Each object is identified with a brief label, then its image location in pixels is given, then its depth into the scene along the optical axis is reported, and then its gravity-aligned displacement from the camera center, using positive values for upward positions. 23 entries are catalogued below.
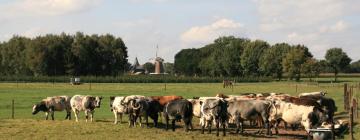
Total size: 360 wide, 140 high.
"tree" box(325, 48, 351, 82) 174.62 +7.15
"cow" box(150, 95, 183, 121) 31.82 -1.19
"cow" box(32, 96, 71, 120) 33.12 -1.55
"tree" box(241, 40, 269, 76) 145.50 +6.22
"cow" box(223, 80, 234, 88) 87.36 -0.76
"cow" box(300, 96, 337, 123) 29.63 -1.31
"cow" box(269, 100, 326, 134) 24.75 -1.67
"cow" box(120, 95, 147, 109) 30.00 -1.16
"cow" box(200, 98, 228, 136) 26.42 -1.63
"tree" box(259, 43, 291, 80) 137.75 +4.59
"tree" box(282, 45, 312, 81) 128.38 +4.26
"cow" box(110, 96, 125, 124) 30.66 -1.59
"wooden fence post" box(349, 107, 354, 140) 22.21 -2.16
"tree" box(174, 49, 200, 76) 189.50 +5.45
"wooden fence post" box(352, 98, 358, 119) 32.88 -1.93
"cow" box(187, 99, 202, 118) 29.81 -1.57
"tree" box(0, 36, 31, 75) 132.75 +6.09
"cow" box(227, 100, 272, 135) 26.23 -1.57
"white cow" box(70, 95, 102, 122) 31.62 -1.44
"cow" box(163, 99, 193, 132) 27.73 -1.70
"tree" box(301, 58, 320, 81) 127.69 +3.02
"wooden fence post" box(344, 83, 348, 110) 38.51 -1.22
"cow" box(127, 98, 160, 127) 29.16 -1.69
